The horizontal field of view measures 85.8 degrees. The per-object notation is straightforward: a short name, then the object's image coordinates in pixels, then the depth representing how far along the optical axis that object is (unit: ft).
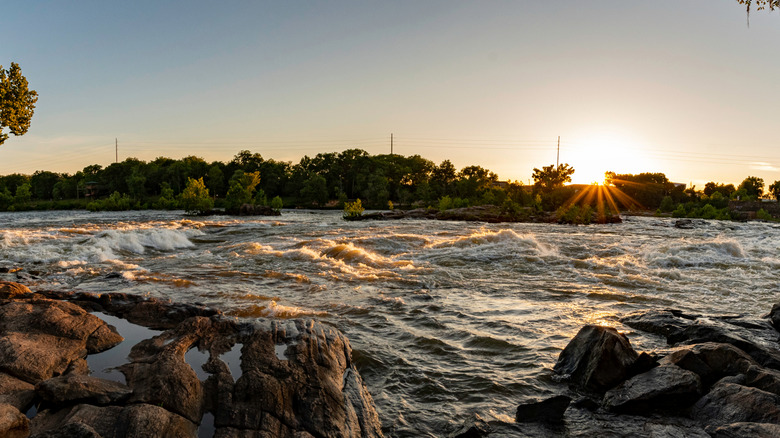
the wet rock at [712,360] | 17.25
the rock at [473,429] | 13.89
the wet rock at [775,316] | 25.33
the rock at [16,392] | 13.35
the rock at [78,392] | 13.32
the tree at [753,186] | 351.28
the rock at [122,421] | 11.81
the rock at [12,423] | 11.48
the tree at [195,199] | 180.86
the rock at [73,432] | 11.00
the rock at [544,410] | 15.38
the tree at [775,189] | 354.33
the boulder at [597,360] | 17.51
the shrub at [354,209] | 155.02
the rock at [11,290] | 25.72
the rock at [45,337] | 15.75
